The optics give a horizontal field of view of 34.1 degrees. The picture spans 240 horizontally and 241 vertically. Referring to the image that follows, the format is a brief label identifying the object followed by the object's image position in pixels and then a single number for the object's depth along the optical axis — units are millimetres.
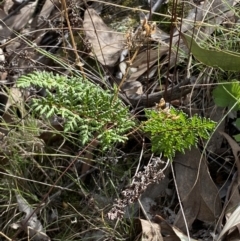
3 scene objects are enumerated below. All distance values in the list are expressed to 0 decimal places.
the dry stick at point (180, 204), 464
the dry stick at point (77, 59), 466
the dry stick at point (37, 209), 492
